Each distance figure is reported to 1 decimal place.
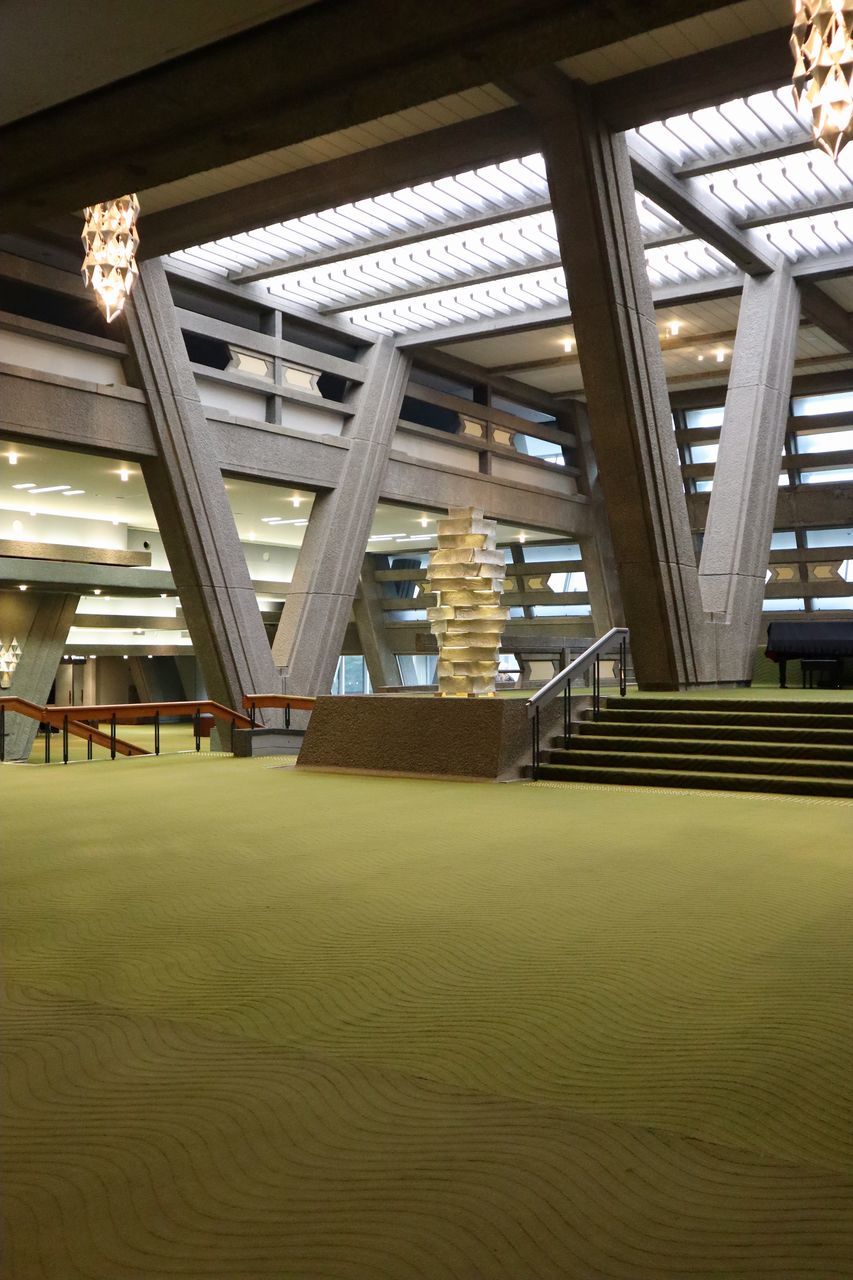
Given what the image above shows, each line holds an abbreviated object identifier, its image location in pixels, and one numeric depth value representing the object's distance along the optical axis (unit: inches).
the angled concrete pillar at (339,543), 767.7
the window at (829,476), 1026.7
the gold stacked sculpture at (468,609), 522.3
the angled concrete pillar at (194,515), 650.2
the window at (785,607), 1051.9
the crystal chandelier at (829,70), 265.4
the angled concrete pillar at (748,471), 671.8
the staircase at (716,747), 430.0
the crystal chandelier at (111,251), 440.8
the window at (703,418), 1065.5
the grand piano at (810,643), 683.4
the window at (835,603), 1027.3
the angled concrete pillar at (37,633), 858.1
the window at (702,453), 1087.0
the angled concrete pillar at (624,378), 505.4
